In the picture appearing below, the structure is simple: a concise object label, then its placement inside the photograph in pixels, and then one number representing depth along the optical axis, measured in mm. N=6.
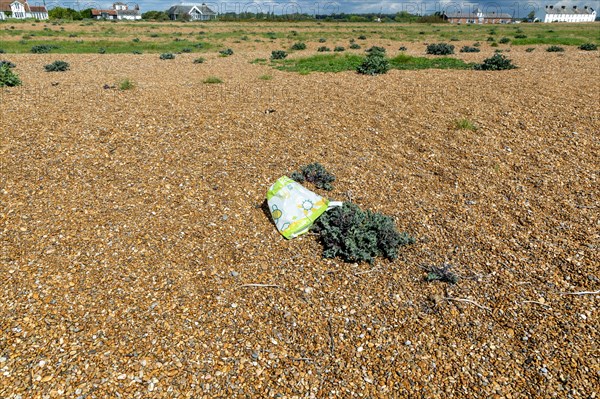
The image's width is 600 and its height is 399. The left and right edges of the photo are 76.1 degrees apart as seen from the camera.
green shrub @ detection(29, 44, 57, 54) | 24406
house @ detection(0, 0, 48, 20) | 109750
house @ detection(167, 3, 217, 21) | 122969
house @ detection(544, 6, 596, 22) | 159875
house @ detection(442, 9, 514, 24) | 127462
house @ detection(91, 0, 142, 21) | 127438
